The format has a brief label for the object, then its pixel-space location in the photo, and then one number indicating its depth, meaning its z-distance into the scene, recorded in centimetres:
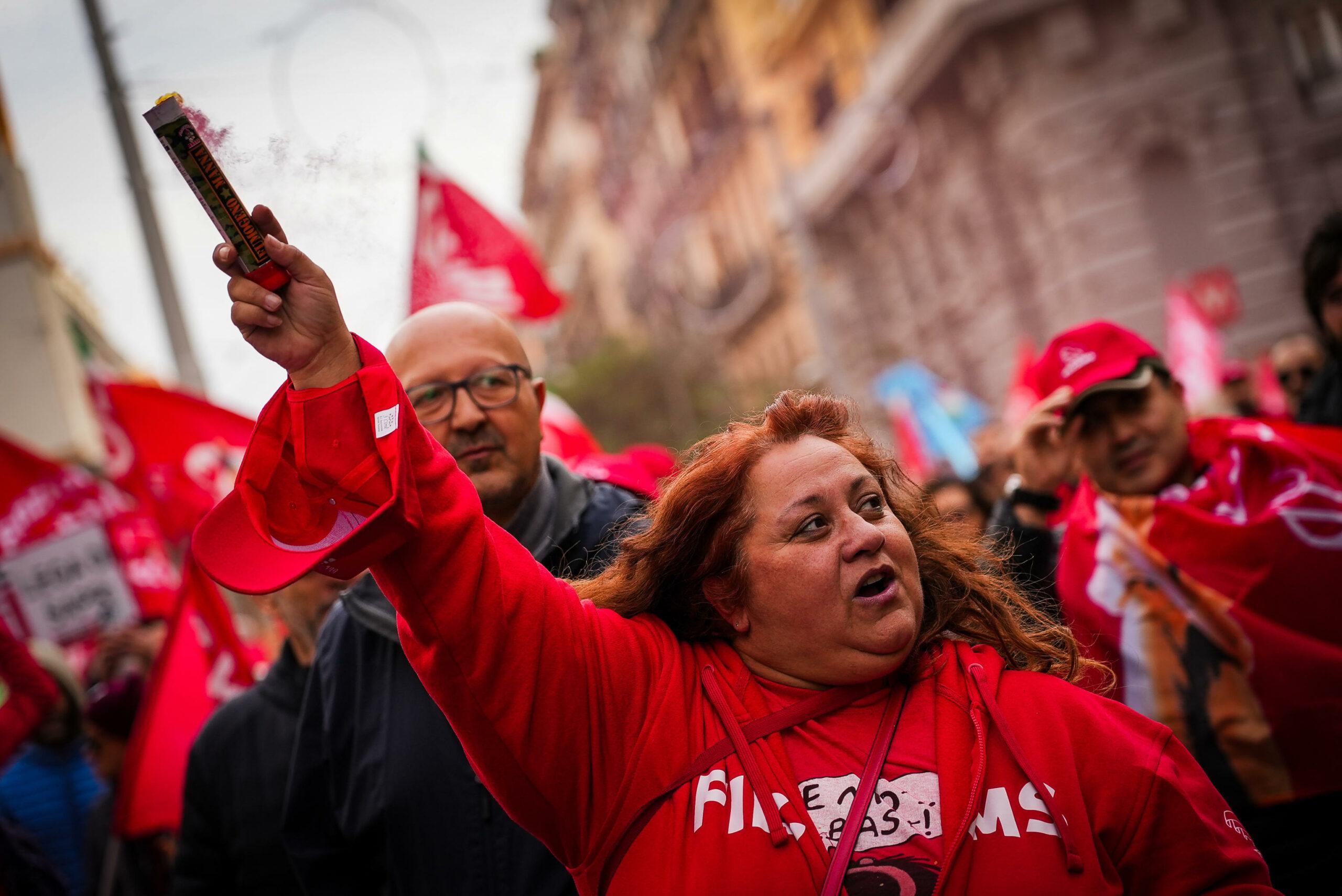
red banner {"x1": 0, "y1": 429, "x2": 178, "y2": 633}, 665
